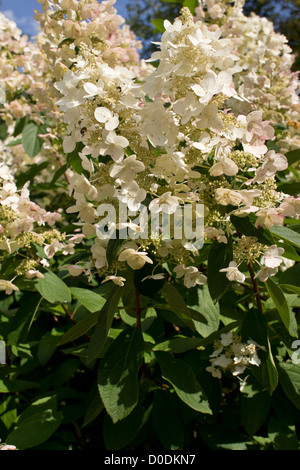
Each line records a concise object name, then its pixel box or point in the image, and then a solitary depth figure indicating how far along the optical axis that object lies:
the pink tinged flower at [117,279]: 0.74
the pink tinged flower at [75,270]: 0.84
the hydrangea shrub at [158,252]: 0.72
